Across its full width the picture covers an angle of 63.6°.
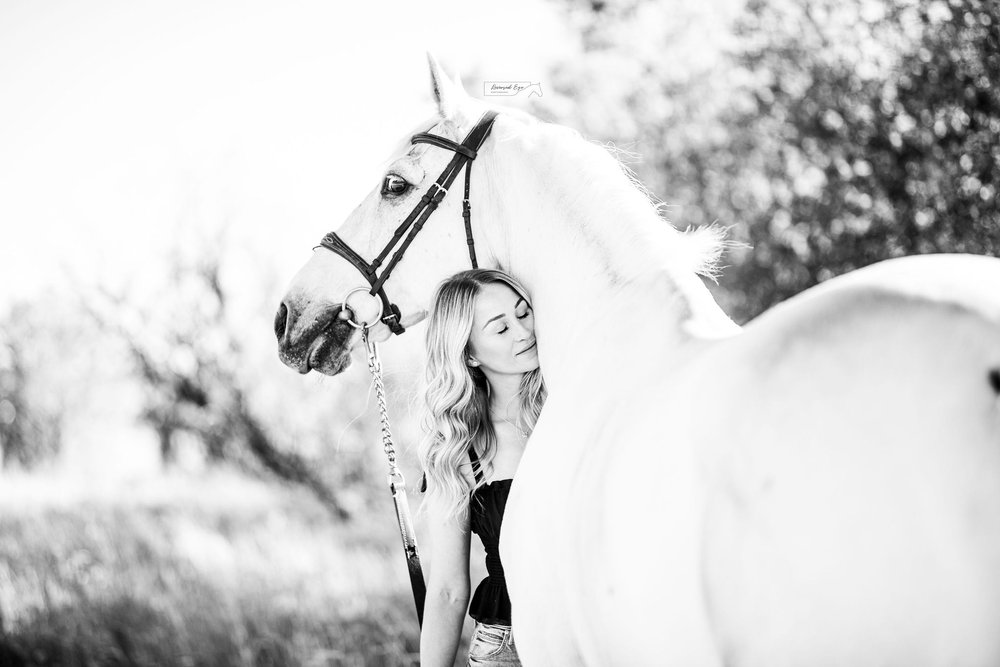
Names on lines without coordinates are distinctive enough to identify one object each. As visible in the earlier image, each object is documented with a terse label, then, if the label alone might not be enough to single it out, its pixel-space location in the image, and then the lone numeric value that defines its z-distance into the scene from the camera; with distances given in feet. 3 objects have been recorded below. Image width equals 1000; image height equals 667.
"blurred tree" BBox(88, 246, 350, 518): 32.55
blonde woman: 7.70
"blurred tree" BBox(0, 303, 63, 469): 50.29
